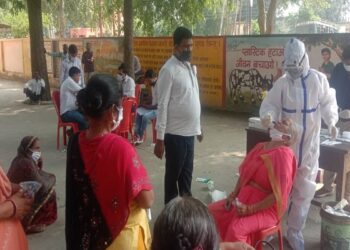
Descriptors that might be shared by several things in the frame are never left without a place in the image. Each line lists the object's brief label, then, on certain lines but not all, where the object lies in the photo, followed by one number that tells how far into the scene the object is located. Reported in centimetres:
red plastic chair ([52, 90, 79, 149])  664
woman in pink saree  285
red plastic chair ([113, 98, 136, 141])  652
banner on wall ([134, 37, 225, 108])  1055
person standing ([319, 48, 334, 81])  805
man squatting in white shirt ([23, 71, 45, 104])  1222
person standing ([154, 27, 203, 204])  367
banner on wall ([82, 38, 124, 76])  1389
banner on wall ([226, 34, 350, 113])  824
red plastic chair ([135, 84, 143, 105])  797
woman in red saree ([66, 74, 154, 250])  193
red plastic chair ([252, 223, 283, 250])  285
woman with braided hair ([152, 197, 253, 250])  129
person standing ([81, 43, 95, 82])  1377
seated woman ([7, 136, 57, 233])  374
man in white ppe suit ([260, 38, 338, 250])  337
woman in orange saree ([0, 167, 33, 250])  221
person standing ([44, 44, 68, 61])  1179
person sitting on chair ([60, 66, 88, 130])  654
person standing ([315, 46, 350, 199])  491
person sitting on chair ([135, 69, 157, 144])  717
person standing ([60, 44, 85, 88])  1080
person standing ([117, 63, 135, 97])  782
